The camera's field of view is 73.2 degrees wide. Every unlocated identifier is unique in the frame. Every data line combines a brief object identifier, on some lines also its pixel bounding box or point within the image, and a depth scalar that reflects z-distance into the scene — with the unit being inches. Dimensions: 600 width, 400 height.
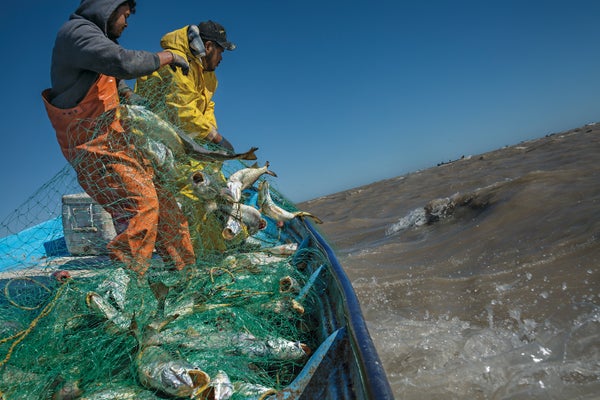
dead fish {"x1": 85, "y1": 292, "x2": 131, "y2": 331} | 82.4
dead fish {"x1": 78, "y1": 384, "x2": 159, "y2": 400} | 66.2
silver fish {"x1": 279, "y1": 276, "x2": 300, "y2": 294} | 107.7
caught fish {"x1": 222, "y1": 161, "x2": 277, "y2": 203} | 147.7
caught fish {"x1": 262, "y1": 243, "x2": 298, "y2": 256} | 155.9
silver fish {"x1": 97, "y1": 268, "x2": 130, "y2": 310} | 90.2
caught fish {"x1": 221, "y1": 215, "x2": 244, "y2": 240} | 138.9
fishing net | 70.4
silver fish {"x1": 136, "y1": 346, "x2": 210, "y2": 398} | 64.6
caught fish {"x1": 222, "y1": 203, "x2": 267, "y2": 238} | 144.5
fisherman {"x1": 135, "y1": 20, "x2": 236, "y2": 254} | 144.6
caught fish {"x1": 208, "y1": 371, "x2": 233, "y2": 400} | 65.7
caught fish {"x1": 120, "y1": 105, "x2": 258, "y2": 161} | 117.8
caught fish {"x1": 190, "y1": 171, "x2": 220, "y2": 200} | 132.9
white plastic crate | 185.3
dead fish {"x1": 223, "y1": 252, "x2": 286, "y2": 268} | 128.4
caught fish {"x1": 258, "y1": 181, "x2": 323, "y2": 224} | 172.2
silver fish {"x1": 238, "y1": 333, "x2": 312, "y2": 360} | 80.4
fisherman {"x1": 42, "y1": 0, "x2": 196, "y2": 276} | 105.3
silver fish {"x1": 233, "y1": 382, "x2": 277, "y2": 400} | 66.1
